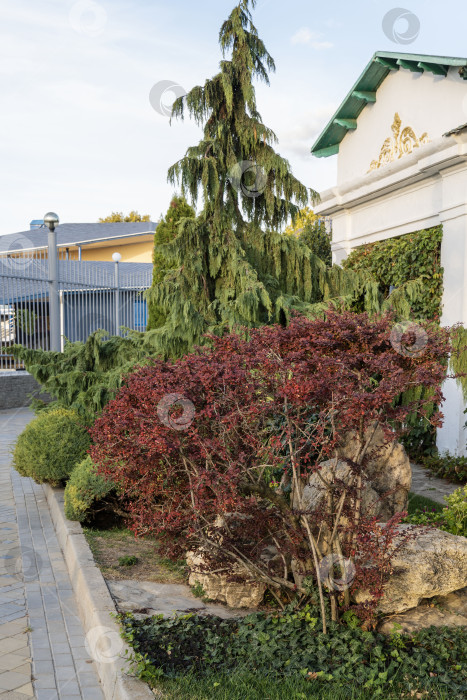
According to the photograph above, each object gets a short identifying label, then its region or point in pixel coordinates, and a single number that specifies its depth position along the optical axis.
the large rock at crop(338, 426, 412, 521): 5.13
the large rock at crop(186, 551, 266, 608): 4.29
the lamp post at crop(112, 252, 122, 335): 18.88
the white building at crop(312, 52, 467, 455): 8.24
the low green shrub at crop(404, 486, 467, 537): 4.89
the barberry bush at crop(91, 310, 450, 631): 3.68
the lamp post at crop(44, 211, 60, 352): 15.54
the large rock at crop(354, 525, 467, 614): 3.87
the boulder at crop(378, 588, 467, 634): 3.85
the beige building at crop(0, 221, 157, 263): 28.58
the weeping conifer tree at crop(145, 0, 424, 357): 7.79
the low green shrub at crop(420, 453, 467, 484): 7.88
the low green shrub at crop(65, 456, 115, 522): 5.89
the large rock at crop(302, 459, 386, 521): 4.66
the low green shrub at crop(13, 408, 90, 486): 7.02
